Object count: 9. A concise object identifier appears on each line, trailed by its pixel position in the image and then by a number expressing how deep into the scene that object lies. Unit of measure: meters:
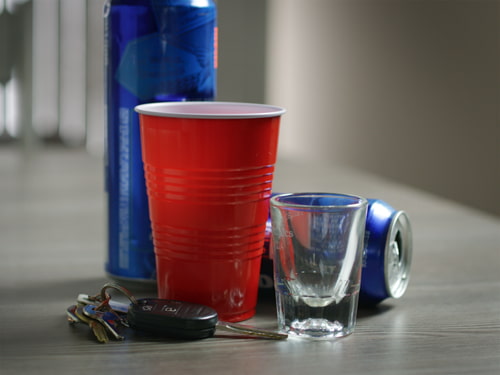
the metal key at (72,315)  0.85
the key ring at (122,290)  0.84
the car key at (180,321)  0.82
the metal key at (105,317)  0.83
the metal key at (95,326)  0.82
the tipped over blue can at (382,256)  0.86
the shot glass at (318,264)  0.81
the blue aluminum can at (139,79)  0.90
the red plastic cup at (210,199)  0.84
